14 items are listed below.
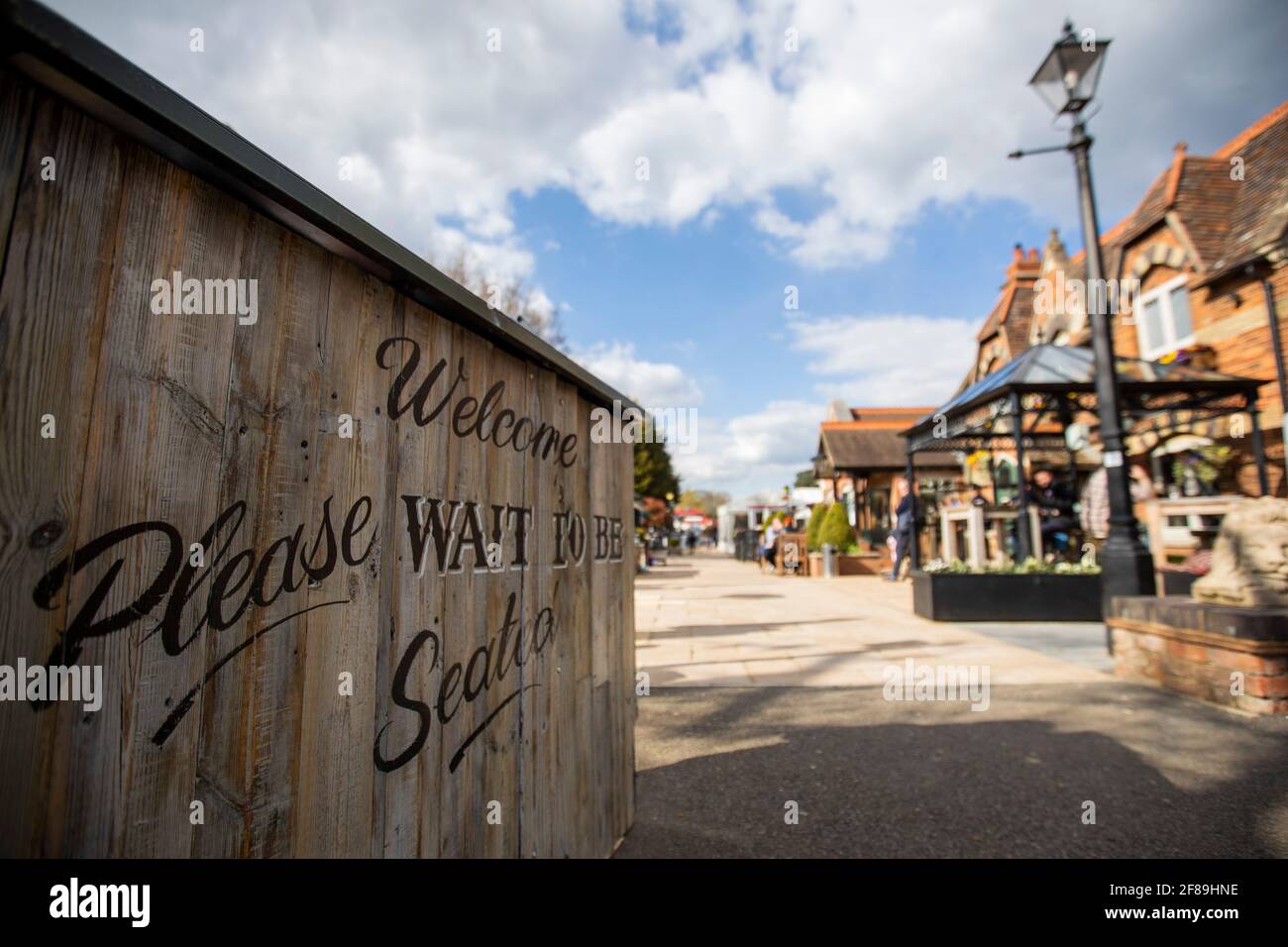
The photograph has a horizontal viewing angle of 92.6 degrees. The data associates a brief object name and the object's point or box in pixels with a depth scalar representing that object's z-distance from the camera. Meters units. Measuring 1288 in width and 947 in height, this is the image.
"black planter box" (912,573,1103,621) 8.31
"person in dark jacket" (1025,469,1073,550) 12.52
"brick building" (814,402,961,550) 23.48
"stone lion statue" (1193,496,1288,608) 4.27
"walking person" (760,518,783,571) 21.33
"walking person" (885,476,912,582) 13.34
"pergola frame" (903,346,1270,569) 9.17
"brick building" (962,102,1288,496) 10.26
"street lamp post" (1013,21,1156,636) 5.89
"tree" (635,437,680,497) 38.51
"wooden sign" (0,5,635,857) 0.81
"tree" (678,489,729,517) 113.46
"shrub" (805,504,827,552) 19.45
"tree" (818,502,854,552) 18.86
